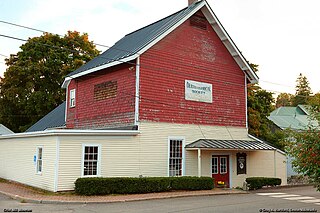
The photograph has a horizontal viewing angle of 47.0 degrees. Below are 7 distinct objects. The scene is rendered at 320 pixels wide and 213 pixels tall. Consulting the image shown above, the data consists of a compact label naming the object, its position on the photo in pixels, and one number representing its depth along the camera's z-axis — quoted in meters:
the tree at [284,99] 97.74
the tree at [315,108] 11.94
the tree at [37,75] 40.03
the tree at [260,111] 32.16
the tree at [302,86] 96.97
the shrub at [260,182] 21.86
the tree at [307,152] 11.00
